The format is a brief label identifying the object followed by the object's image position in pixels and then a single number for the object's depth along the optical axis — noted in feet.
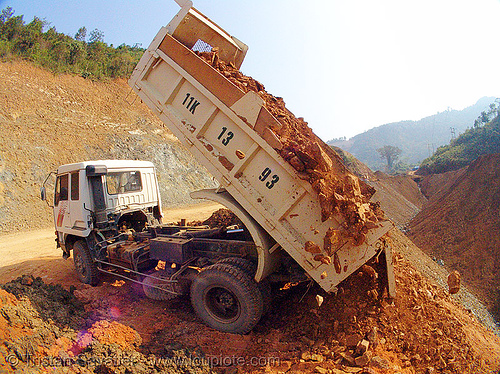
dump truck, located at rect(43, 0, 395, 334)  11.64
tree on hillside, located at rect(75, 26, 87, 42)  82.53
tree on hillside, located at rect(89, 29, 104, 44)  83.66
